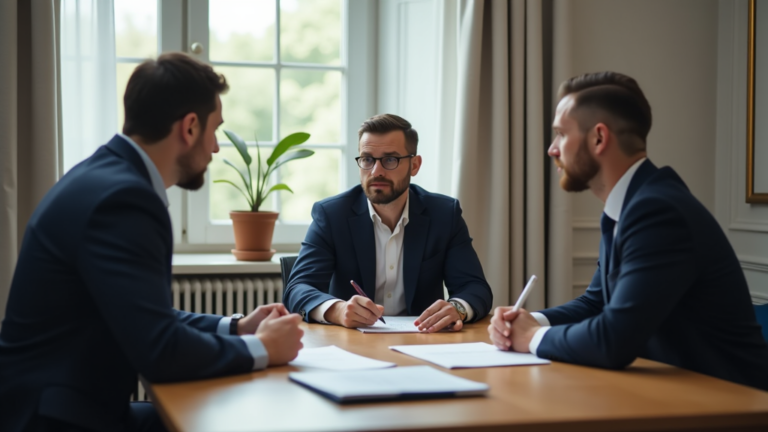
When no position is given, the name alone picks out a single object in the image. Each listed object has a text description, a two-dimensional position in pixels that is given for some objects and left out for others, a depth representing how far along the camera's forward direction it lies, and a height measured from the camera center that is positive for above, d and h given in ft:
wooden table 3.92 -1.30
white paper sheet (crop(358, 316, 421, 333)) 6.94 -1.43
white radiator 10.86 -1.72
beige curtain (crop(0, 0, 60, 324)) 9.14 +0.71
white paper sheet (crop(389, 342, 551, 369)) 5.46 -1.37
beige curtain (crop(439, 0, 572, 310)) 10.87 +0.40
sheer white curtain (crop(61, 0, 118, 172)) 10.18 +1.31
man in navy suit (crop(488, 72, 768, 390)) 5.33 -0.68
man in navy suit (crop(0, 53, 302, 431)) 4.66 -0.86
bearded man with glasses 8.71 -0.77
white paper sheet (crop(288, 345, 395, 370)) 5.28 -1.34
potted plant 11.13 -0.60
